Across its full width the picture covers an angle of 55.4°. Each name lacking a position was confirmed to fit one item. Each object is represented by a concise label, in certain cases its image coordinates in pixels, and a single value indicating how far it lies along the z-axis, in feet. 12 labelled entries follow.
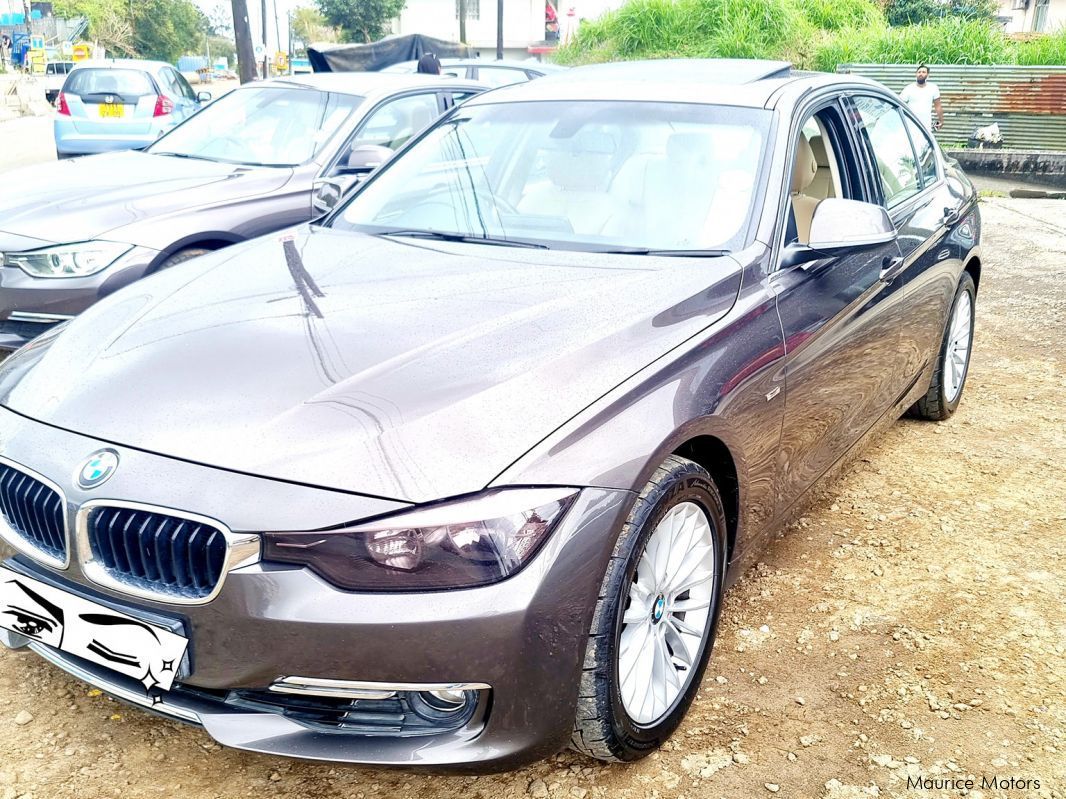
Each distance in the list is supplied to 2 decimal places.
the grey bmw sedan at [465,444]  6.33
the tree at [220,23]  316.19
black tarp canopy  48.08
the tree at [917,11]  100.73
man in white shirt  42.70
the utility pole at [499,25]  119.39
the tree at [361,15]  190.90
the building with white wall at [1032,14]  155.74
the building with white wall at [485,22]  208.03
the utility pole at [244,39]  57.52
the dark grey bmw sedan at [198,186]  15.49
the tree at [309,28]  251.23
